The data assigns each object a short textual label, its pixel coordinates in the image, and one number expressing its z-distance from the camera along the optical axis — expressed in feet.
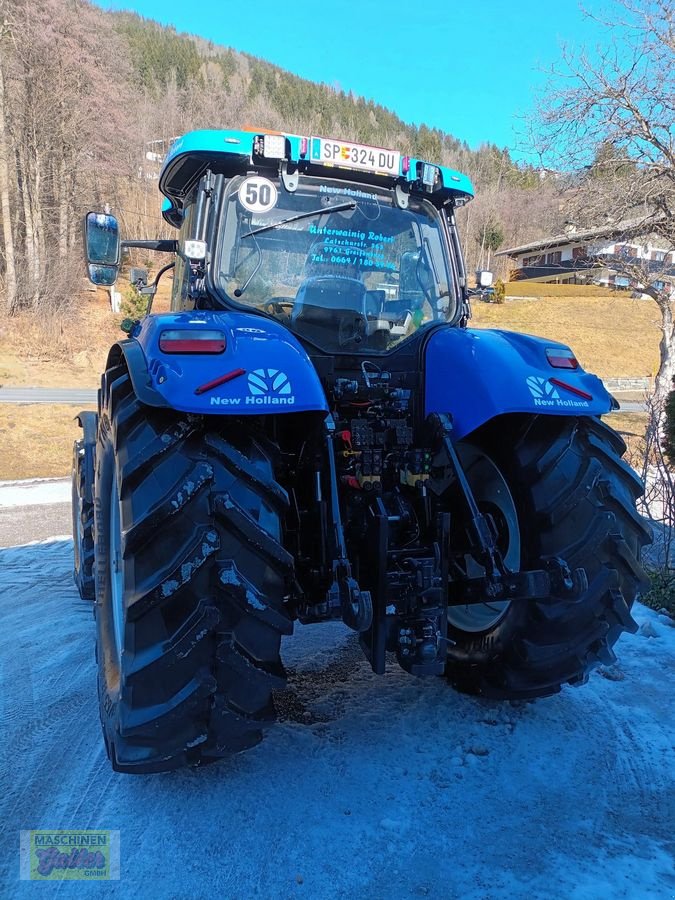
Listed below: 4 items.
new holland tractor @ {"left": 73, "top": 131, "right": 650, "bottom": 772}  6.75
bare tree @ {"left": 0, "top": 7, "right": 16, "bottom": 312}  67.46
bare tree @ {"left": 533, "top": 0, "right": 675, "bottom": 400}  30.81
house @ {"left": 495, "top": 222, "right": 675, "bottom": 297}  35.38
